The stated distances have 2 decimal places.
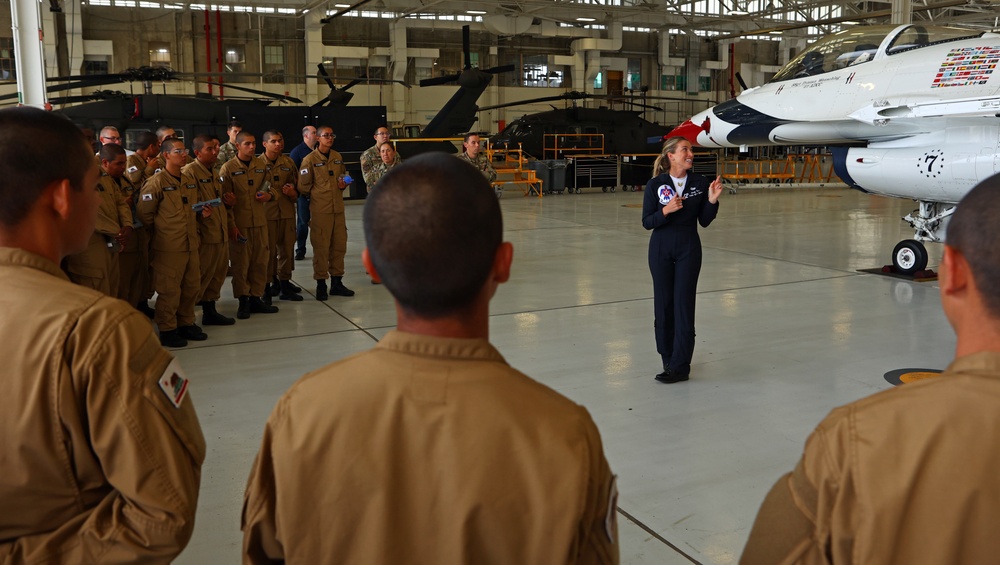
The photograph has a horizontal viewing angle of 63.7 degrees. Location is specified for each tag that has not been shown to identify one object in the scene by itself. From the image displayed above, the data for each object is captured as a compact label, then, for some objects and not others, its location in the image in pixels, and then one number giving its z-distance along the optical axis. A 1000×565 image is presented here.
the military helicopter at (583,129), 22.64
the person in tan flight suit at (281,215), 7.64
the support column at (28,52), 7.66
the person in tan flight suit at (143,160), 6.75
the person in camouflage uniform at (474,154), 8.27
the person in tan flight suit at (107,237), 5.44
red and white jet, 7.76
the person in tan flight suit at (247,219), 7.14
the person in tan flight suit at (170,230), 6.10
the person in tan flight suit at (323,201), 7.90
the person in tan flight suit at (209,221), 6.55
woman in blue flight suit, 4.94
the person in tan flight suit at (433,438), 1.19
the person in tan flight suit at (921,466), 1.18
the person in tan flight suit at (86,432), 1.43
